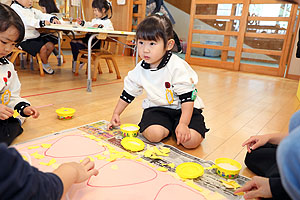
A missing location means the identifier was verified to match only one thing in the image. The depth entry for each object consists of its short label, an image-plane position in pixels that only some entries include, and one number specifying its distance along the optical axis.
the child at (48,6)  2.94
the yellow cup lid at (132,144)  0.97
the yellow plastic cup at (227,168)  0.83
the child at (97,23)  2.60
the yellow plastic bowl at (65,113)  1.26
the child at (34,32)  2.30
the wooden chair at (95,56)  2.32
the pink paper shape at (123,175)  0.75
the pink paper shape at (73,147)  0.90
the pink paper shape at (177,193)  0.71
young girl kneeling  1.04
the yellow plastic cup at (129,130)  1.09
